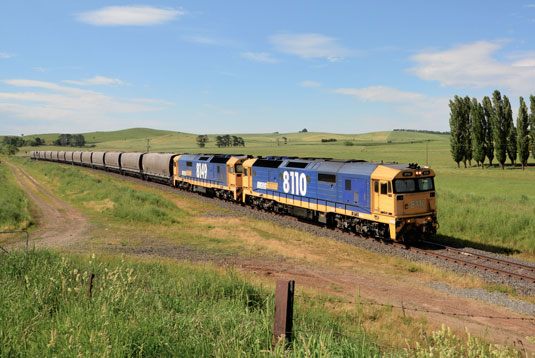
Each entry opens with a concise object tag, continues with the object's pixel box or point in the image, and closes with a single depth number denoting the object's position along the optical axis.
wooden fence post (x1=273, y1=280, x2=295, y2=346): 6.01
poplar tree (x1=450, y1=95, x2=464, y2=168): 81.19
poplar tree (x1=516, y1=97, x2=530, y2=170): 72.38
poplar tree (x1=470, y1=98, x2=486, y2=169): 77.81
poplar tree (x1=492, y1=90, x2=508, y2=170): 75.12
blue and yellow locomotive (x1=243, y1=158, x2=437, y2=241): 21.61
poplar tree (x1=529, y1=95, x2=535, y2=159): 69.94
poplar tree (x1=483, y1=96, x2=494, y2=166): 77.75
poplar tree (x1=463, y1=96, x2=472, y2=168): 80.75
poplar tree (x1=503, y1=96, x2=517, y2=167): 75.19
